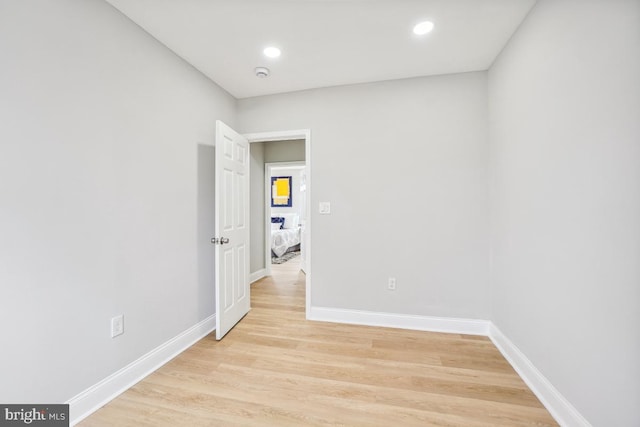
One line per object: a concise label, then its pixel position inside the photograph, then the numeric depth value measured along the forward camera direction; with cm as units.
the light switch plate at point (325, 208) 286
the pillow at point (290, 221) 776
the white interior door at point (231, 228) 242
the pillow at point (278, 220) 768
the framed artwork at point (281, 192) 805
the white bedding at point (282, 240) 615
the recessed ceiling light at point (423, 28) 187
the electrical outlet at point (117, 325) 170
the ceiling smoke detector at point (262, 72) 244
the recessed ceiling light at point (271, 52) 214
